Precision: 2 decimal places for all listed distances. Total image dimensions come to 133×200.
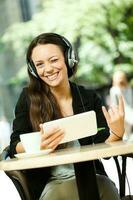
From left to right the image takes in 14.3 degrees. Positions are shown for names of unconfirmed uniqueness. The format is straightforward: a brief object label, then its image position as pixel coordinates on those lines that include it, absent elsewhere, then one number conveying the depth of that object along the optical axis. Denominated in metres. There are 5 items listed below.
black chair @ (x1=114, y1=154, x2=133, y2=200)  2.24
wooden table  1.79
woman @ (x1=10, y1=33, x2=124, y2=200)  2.20
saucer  1.98
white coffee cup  2.02
